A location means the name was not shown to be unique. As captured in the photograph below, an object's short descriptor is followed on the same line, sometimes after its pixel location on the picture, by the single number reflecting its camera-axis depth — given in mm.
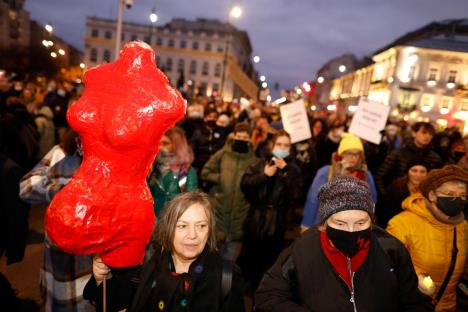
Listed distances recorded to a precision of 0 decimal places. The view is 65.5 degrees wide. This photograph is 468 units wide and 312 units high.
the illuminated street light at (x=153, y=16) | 17892
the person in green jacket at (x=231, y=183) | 4715
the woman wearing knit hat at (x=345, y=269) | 2098
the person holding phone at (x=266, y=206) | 4129
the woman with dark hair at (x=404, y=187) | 4176
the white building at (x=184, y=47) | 82312
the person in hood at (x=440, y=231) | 2873
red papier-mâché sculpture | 1529
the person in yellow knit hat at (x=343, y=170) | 4398
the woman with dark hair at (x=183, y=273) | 2117
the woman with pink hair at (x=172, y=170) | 3631
